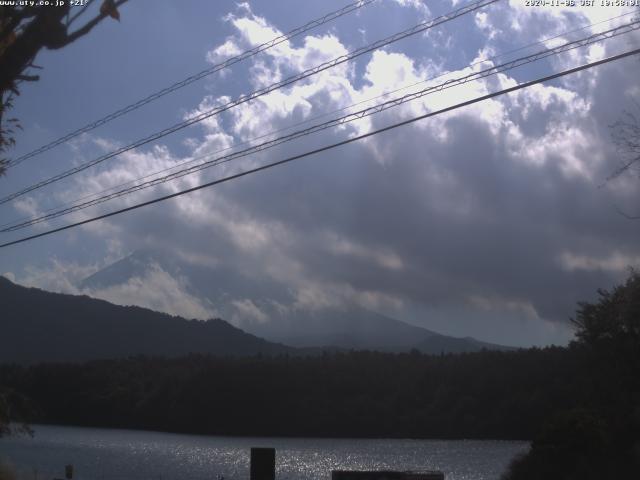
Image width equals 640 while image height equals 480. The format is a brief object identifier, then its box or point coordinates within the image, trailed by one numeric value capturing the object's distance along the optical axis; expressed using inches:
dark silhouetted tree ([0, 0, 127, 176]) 279.4
